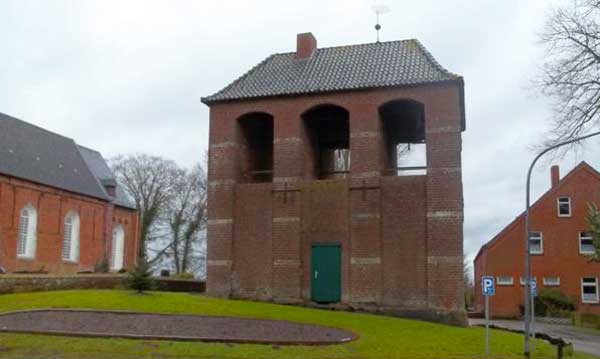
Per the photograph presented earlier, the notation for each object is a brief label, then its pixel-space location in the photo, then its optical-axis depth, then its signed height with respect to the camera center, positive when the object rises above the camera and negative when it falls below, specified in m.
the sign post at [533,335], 19.91 -2.09
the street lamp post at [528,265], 18.19 +0.30
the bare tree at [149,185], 64.38 +8.39
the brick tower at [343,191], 24.31 +3.22
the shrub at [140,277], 24.17 -0.32
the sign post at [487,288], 18.05 -0.39
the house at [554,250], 45.00 +1.81
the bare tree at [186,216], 63.56 +5.28
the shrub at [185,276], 38.53 -0.41
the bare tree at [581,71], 22.38 +7.08
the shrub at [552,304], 43.09 -1.90
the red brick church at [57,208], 42.34 +4.46
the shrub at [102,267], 43.83 +0.06
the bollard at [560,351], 18.33 -2.14
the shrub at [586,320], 38.94 -2.69
